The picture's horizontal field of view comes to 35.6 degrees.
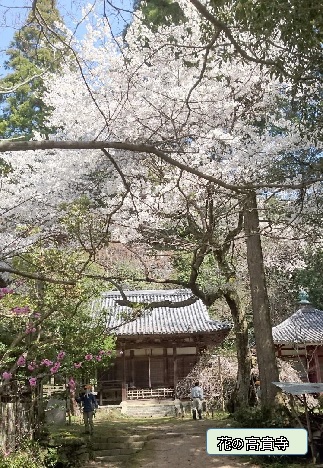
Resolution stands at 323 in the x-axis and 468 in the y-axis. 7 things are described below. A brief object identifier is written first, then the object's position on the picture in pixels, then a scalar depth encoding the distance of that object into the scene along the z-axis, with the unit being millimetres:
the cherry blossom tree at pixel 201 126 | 9664
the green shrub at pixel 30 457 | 7801
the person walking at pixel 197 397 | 14758
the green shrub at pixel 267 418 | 8789
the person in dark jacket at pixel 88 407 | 11269
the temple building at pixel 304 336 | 18375
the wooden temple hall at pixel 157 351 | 19297
